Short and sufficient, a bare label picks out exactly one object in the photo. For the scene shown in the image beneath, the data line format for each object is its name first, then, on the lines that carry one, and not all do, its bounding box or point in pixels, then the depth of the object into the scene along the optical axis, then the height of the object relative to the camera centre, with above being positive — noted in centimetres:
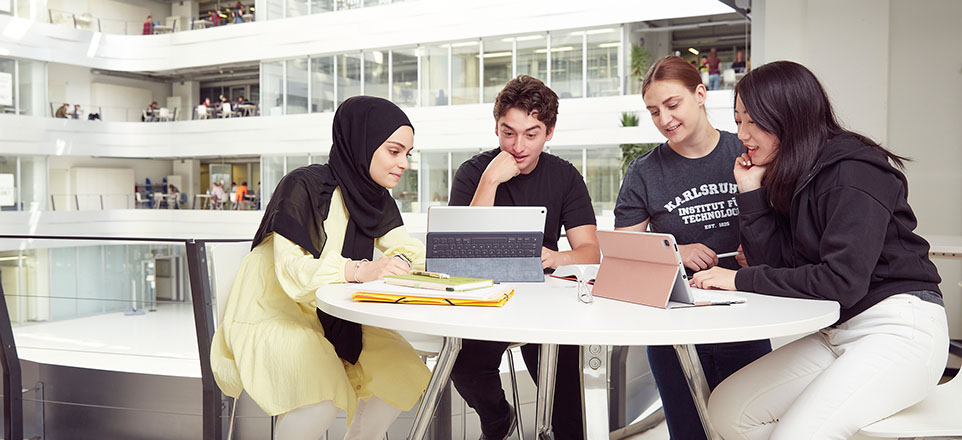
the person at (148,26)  2014 +440
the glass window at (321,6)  1656 +412
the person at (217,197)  1933 -29
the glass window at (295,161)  1700 +59
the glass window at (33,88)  1739 +235
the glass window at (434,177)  1517 +21
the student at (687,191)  223 -1
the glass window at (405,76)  1532 +234
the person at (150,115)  1962 +191
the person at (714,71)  1352 +221
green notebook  163 -22
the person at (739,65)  1378 +235
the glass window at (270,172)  1722 +34
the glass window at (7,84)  1686 +233
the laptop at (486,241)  192 -14
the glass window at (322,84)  1652 +233
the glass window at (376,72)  1573 +249
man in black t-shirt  237 -4
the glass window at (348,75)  1616 +249
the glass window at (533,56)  1398 +254
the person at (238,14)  1826 +435
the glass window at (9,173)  1679 +29
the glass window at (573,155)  1373 +62
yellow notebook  157 -24
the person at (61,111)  1809 +184
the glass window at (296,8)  1708 +419
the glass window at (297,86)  1680 +232
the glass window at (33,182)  1742 +8
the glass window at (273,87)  1709 +234
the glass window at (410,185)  1523 +4
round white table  129 -25
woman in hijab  184 -30
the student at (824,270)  150 -18
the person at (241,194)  1836 -20
